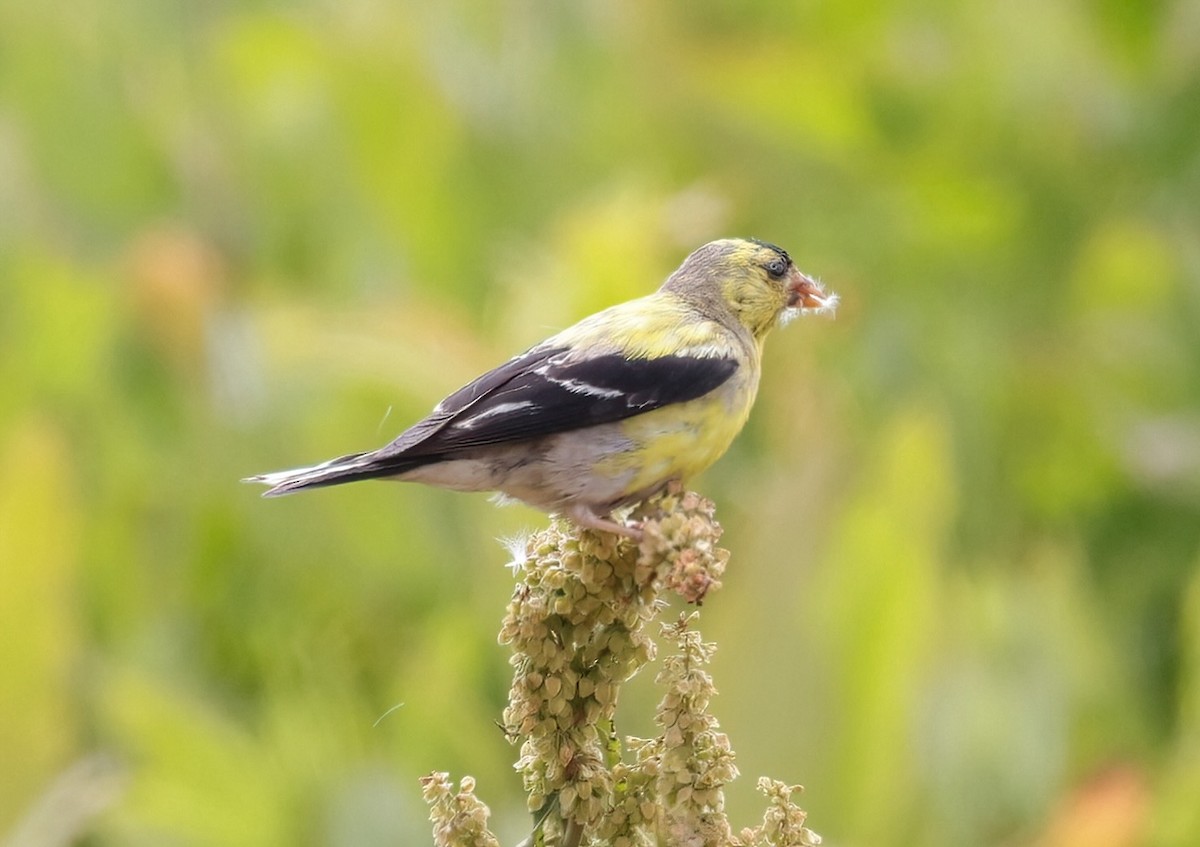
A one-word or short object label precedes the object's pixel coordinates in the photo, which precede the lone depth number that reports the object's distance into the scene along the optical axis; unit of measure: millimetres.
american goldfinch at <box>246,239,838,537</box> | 3299
